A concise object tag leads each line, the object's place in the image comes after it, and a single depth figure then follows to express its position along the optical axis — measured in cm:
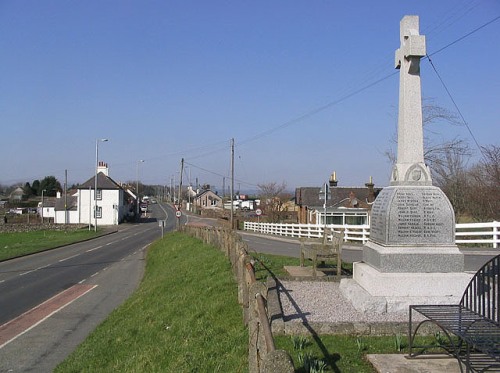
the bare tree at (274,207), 6366
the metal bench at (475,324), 485
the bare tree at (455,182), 3436
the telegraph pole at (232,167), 4992
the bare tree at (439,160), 3169
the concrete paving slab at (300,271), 1243
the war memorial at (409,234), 838
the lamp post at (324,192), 2280
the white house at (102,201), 7750
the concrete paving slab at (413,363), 552
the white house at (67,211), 8100
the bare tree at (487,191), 2900
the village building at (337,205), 4166
